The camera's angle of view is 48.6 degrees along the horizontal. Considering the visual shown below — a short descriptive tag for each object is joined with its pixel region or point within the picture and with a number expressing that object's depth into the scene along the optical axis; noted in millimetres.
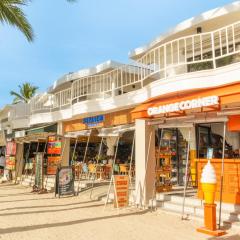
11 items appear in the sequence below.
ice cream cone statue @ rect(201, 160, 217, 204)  6512
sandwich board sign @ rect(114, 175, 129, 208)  9016
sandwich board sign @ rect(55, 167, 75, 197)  11893
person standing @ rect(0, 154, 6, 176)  21979
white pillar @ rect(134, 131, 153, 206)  9516
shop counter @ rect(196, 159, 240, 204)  7749
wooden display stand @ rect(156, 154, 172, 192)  10588
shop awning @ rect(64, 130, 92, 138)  13223
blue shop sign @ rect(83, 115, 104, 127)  12418
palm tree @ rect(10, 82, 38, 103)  40315
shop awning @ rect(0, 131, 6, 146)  23093
